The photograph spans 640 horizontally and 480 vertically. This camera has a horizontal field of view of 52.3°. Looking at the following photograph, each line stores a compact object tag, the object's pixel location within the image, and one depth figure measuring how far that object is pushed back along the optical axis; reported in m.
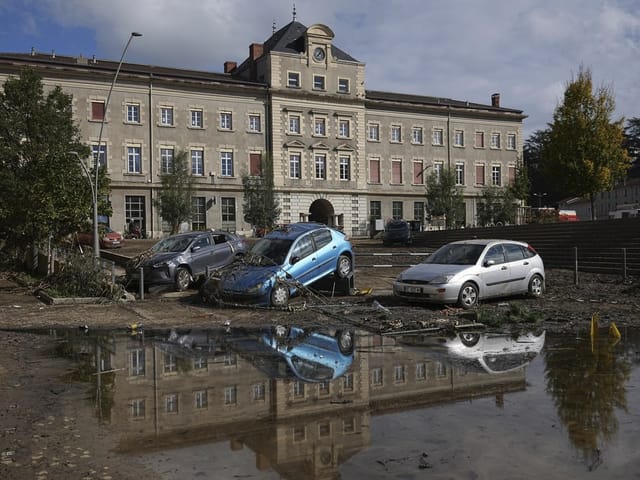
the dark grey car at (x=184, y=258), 19.44
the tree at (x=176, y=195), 47.31
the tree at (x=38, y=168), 22.58
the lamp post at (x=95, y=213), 23.37
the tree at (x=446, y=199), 56.34
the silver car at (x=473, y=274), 14.66
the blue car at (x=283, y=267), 15.38
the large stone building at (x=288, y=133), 53.28
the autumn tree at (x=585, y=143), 43.56
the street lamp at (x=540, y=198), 92.71
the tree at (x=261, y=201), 49.72
